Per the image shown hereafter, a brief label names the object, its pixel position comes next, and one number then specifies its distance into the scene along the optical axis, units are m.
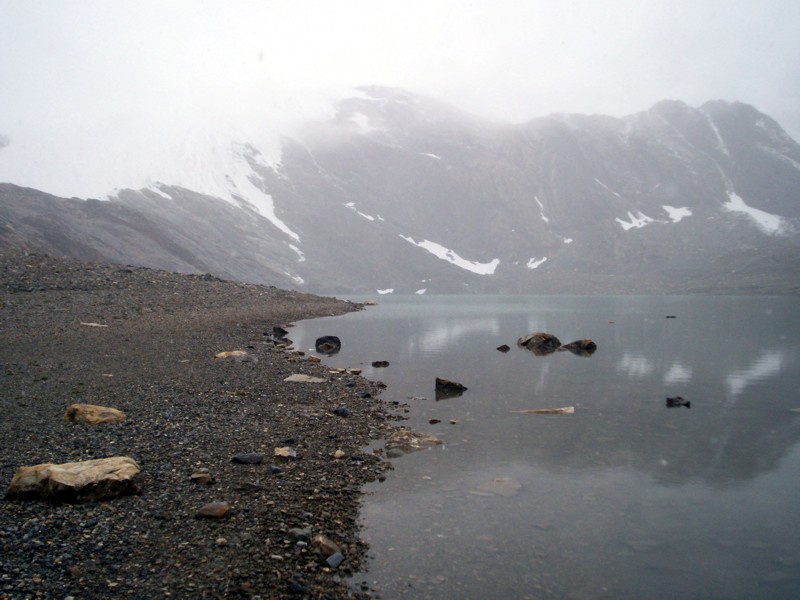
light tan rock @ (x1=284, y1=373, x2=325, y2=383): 19.83
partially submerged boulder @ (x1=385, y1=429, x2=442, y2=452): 13.27
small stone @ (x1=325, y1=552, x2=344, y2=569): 7.38
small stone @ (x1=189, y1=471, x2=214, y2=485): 9.41
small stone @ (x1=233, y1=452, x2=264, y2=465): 10.66
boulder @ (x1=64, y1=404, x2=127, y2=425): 12.01
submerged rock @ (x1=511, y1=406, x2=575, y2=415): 17.42
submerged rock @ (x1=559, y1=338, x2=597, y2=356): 34.47
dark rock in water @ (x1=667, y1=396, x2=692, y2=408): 18.97
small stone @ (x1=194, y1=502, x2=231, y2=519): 8.18
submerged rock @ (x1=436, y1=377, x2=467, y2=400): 20.38
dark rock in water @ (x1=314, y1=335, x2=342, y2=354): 31.81
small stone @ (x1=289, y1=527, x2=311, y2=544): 7.86
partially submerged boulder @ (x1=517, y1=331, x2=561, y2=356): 35.53
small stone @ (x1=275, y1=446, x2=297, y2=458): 11.38
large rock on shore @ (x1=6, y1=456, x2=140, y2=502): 7.92
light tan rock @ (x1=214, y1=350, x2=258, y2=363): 23.00
